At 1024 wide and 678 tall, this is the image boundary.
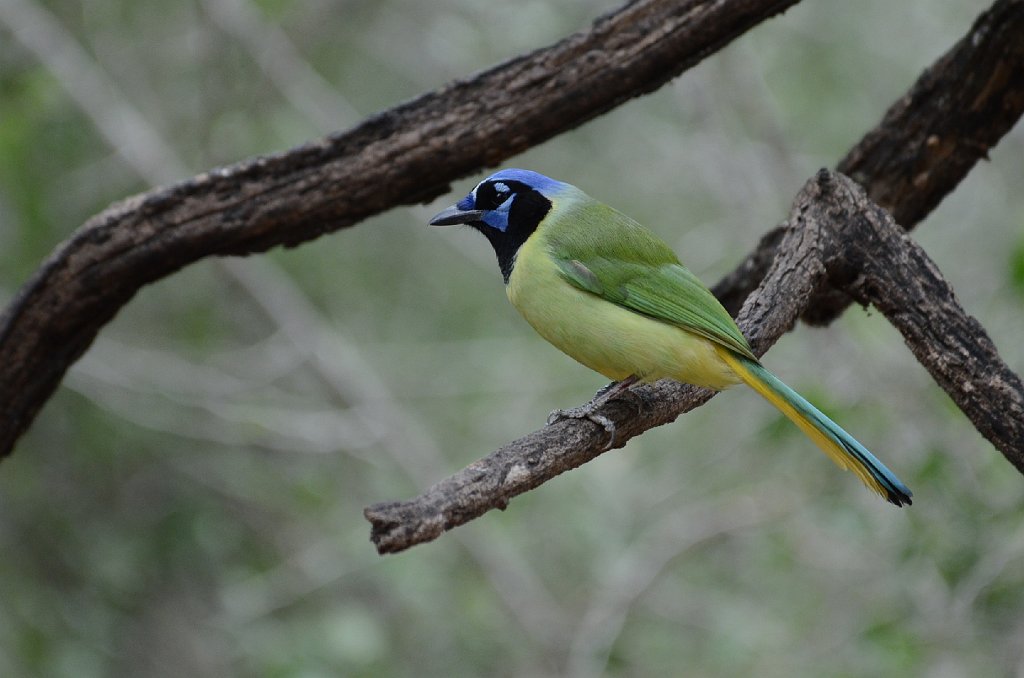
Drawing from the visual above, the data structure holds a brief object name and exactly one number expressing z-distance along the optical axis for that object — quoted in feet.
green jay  19.03
